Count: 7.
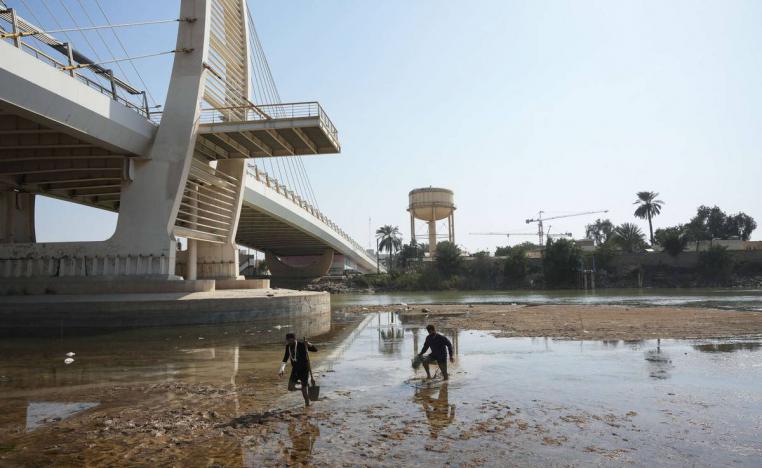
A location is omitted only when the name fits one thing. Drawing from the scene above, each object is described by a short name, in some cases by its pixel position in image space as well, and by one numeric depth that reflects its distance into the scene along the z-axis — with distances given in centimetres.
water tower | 9025
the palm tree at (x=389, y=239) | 10581
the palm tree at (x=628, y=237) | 8314
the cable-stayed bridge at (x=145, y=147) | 2094
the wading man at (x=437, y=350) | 1034
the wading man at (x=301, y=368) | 845
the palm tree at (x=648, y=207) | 9138
